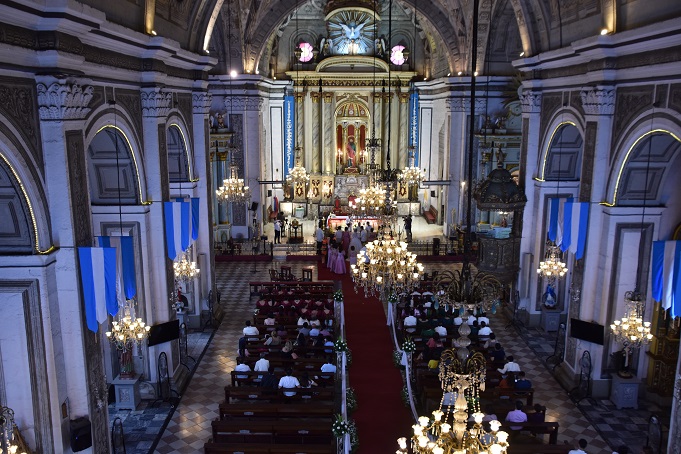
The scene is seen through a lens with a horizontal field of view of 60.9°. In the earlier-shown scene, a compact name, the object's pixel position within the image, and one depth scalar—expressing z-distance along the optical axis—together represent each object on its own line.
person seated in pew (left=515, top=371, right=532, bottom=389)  13.68
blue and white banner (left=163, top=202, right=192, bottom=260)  14.61
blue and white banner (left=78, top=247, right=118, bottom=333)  9.86
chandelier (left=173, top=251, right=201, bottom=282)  16.20
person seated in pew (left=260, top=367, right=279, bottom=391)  13.70
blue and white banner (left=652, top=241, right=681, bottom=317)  10.59
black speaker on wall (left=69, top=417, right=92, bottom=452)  9.95
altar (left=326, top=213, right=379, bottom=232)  31.44
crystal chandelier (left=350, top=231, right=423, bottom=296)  13.89
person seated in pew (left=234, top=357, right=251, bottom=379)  14.61
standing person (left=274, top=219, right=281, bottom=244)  29.11
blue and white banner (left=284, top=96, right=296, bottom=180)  35.09
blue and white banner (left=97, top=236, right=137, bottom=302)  11.52
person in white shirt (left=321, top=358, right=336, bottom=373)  14.54
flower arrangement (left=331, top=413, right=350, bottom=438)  11.27
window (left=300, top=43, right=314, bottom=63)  34.63
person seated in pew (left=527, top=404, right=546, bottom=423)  12.33
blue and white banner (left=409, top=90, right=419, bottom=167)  35.09
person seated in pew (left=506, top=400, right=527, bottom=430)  12.23
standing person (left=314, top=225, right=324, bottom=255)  27.70
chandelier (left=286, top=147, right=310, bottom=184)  32.16
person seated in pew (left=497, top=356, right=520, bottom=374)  14.33
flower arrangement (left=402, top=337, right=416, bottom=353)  14.93
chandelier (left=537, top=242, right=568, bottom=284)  16.69
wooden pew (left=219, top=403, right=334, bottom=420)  12.80
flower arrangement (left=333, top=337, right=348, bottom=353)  14.76
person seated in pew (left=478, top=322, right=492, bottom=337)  16.95
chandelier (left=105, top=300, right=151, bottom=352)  11.98
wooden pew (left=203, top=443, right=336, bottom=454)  11.32
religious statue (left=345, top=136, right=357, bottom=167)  36.53
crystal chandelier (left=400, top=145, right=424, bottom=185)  31.66
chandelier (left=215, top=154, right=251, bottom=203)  24.70
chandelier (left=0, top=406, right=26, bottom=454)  8.40
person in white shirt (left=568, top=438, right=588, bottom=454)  10.49
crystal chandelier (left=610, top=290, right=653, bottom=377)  12.27
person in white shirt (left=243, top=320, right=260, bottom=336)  16.84
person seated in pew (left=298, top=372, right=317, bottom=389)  13.77
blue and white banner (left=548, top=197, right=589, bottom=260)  14.53
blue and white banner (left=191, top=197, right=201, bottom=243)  16.77
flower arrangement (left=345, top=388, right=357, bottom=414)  13.72
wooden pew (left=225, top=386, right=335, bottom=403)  13.69
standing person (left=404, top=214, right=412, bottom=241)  28.94
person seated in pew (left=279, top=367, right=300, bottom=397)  13.62
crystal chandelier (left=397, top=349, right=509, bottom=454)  7.23
